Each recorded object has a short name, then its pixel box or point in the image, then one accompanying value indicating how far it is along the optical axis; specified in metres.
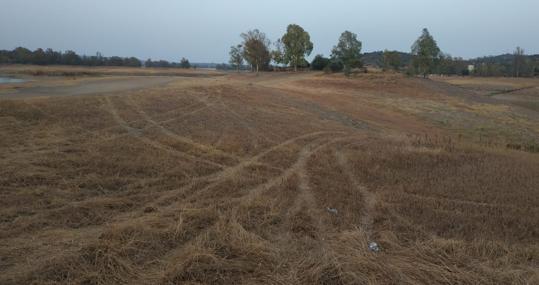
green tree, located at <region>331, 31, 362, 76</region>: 60.84
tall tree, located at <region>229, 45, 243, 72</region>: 75.62
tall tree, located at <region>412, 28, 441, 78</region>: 63.41
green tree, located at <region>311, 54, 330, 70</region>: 68.14
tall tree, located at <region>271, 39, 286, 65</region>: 69.81
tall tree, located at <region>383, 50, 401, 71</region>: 76.25
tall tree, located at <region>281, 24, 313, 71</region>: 66.06
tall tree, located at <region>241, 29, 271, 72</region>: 66.56
